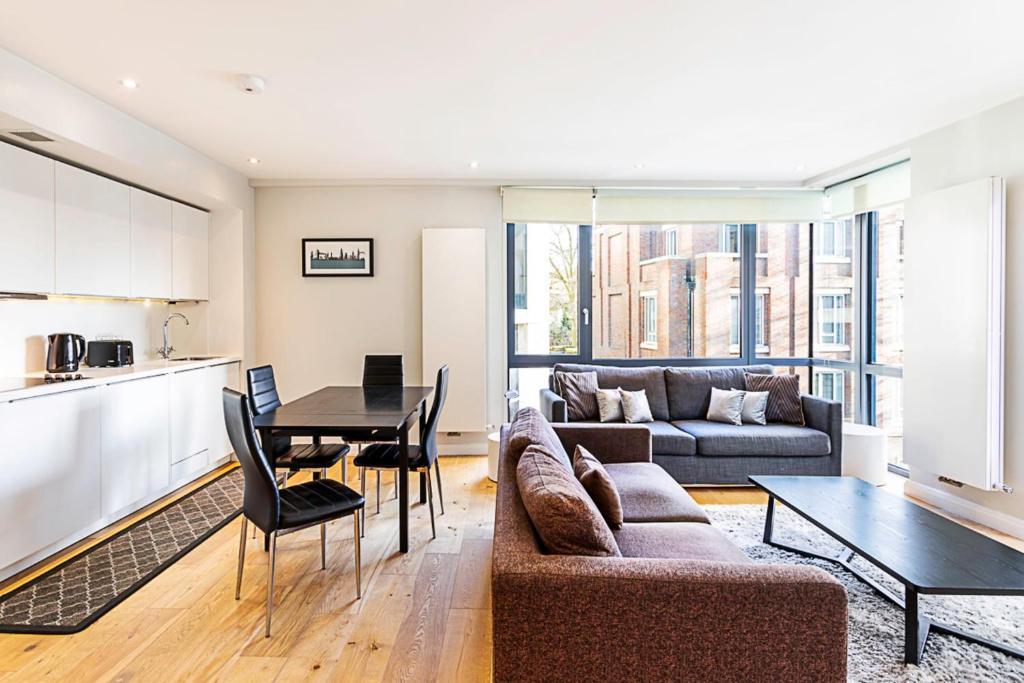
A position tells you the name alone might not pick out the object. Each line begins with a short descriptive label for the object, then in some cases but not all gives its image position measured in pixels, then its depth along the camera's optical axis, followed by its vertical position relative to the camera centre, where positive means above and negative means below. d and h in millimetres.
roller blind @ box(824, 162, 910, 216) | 4383 +1215
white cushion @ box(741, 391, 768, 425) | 4508 -593
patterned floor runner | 2438 -1217
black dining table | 2797 -448
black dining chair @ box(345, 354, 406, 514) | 4547 -306
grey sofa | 4148 -852
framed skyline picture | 5238 +725
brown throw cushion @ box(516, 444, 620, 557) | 1621 -552
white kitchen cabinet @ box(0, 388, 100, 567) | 2730 -728
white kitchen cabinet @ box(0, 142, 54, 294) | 2926 +615
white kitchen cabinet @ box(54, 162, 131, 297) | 3340 +635
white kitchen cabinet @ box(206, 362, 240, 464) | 4602 -611
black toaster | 3865 -139
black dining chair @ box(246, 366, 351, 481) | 3412 -743
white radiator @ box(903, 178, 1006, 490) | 3393 +15
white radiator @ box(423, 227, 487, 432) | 5117 +188
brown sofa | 1410 -734
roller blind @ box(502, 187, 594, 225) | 5172 +1197
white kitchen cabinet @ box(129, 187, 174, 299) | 4016 +663
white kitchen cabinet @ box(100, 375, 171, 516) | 3438 -707
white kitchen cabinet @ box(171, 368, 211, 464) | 4125 -613
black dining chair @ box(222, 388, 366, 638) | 2301 -767
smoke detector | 2961 +1349
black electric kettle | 3318 -114
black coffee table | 2012 -862
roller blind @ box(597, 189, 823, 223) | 5266 +1212
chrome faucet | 4754 -153
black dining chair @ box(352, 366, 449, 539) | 3375 -744
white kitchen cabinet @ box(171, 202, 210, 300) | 4512 +674
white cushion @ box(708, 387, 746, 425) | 4559 -594
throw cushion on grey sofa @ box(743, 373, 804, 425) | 4500 -518
